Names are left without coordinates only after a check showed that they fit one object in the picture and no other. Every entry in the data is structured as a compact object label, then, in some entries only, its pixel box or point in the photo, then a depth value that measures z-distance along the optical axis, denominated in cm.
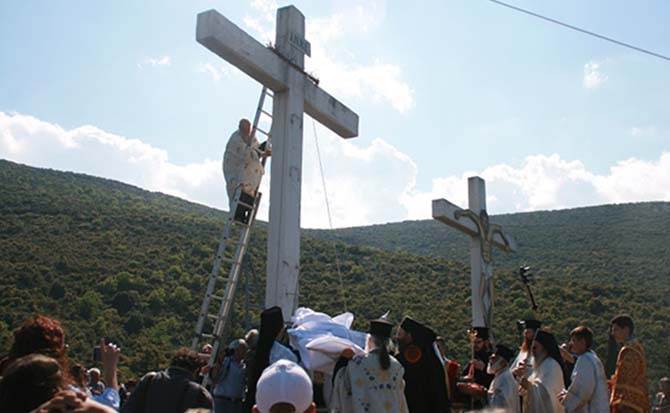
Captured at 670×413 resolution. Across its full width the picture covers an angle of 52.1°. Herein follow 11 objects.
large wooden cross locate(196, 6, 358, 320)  671
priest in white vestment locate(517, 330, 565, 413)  621
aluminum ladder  701
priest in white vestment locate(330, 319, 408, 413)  491
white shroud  529
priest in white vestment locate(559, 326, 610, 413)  600
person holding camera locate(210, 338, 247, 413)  678
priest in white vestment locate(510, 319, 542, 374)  687
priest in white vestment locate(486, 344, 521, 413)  618
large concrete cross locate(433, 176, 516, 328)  1138
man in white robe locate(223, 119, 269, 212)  748
